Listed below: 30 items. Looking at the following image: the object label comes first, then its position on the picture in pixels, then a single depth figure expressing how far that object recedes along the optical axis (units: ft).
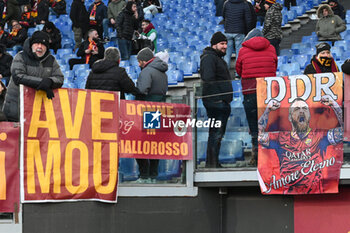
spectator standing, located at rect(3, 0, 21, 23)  73.97
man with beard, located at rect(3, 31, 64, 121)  35.22
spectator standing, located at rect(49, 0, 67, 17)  76.79
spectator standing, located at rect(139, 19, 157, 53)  60.23
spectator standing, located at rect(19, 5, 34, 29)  72.77
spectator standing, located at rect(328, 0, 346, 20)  58.13
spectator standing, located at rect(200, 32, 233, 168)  38.11
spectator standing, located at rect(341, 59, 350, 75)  35.70
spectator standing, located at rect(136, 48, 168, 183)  37.76
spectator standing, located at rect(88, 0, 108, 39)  66.59
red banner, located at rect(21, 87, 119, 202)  34.78
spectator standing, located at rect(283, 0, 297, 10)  66.28
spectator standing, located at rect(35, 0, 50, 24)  71.41
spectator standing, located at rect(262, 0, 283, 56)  53.26
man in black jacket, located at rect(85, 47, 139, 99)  38.09
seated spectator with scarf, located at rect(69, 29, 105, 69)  58.65
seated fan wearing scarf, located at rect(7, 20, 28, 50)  68.85
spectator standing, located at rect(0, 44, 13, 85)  55.11
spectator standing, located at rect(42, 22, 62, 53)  65.98
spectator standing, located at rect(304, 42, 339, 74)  39.64
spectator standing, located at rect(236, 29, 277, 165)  39.70
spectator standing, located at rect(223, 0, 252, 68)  54.24
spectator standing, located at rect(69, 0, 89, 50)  65.92
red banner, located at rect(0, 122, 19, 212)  34.14
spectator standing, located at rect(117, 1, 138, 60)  60.03
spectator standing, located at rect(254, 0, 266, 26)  62.08
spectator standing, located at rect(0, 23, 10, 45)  69.62
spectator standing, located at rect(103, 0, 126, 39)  65.82
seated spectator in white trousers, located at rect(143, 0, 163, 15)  72.28
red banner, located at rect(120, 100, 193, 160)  37.47
